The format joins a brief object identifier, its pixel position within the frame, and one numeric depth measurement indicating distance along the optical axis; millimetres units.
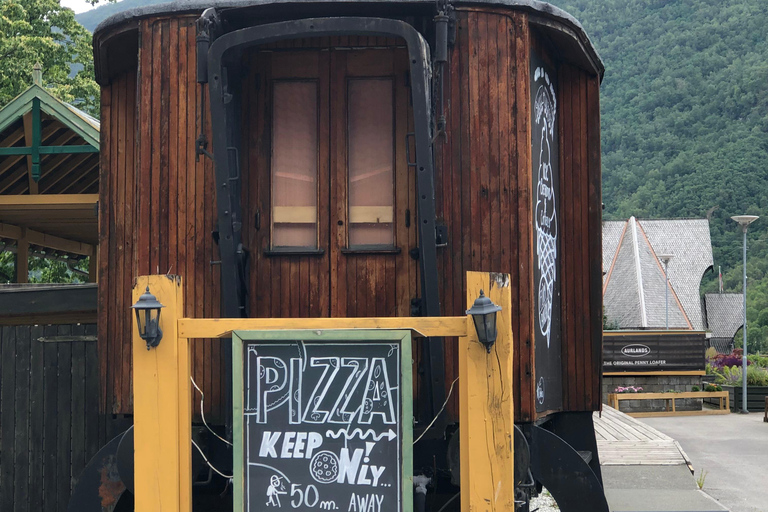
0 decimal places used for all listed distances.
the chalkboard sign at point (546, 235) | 6305
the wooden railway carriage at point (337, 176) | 5762
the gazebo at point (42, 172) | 12234
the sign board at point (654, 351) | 24281
